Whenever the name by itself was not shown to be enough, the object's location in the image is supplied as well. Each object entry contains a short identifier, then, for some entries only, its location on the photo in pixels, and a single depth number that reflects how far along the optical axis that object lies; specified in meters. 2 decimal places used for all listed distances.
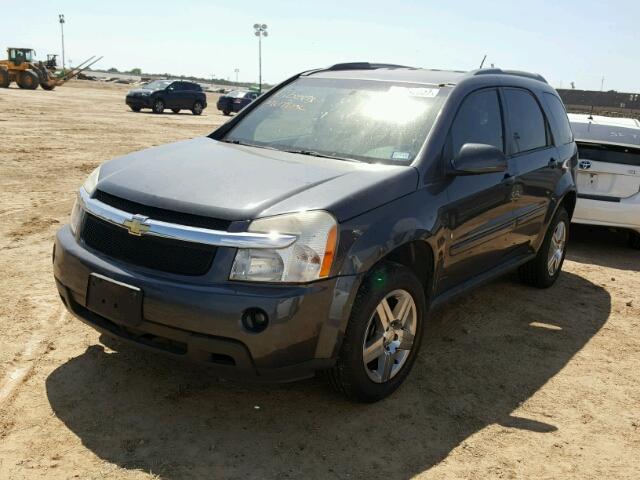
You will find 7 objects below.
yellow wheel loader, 41.44
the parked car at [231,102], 33.47
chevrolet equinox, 3.01
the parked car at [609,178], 7.21
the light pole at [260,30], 62.53
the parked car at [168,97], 29.62
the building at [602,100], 56.94
